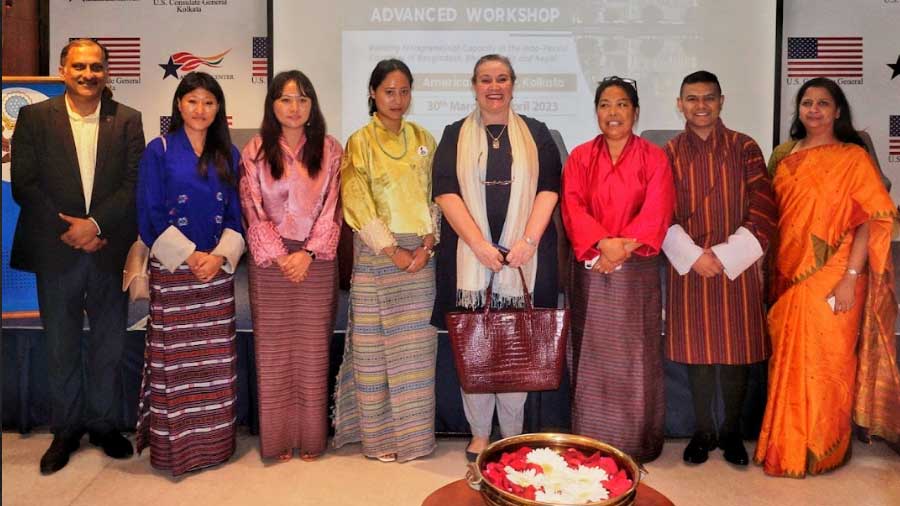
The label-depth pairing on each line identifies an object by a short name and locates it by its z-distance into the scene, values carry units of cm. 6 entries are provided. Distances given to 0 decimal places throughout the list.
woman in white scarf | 276
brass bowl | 144
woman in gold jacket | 283
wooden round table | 158
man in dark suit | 285
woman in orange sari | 273
